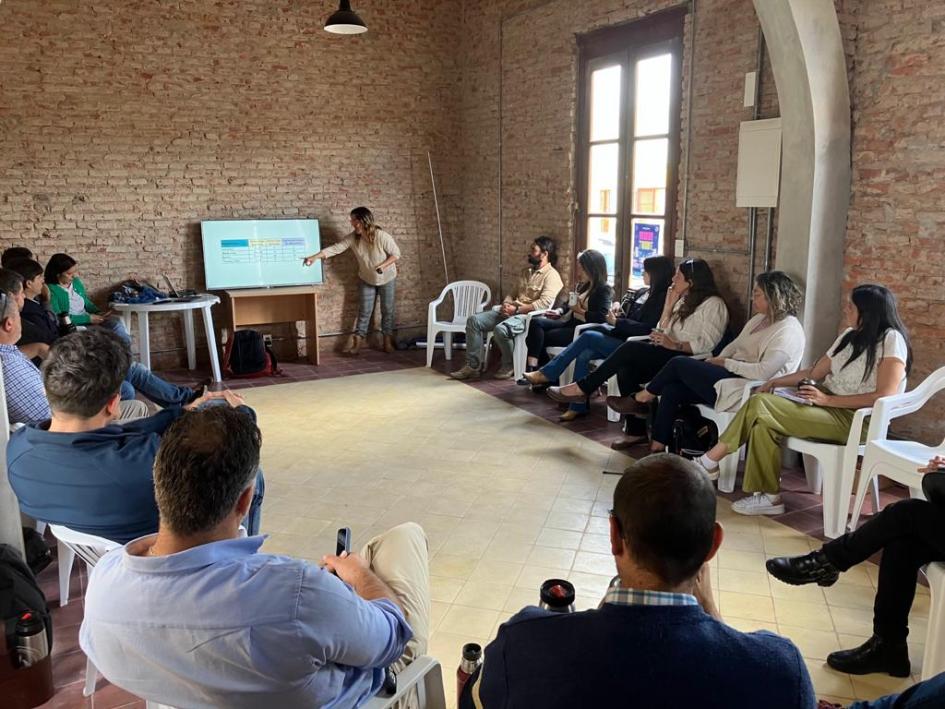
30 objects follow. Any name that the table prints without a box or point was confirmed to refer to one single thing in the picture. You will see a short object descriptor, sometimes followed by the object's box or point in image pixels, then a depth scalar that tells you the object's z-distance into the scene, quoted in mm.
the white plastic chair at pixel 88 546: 2385
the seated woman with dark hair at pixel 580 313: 6254
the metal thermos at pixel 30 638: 2434
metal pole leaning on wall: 8781
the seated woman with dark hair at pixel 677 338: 5176
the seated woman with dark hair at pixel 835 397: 3783
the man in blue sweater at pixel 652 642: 1231
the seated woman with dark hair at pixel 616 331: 5738
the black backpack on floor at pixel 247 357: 7445
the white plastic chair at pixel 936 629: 2457
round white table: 6811
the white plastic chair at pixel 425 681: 1843
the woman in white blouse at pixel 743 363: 4414
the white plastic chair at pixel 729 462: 4355
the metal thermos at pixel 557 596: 1811
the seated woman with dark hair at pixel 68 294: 6355
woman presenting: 8078
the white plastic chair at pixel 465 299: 7969
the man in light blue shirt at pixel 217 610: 1476
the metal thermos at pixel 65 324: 5679
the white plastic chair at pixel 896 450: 3344
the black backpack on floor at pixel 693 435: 4605
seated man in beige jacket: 6875
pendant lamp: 6371
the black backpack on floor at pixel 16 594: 2436
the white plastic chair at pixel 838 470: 3730
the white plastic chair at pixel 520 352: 6820
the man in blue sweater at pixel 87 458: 2332
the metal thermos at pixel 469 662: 1959
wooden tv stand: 7820
